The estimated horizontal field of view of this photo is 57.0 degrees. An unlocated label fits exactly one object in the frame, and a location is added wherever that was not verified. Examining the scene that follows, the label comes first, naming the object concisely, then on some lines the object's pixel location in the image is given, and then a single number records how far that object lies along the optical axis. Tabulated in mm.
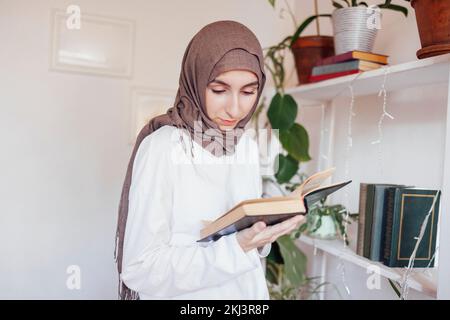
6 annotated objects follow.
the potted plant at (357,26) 1203
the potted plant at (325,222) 1368
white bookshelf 858
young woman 745
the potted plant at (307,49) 1434
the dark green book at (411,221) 1027
